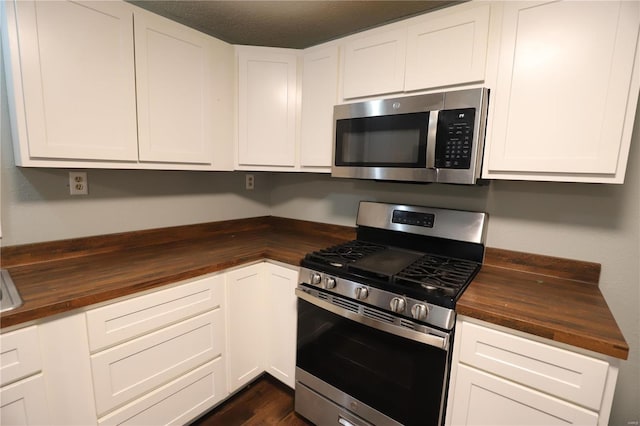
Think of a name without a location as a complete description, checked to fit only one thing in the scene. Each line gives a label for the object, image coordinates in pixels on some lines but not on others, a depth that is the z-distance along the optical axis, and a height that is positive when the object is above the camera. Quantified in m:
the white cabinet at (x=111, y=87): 1.16 +0.38
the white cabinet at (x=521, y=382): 0.93 -0.69
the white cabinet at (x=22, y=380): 0.94 -0.71
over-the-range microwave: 1.30 +0.20
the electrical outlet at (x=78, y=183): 1.50 -0.08
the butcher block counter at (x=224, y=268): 0.98 -0.46
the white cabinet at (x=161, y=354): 1.18 -0.83
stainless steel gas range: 1.17 -0.61
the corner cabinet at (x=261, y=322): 1.66 -0.87
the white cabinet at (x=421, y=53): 1.30 +0.61
